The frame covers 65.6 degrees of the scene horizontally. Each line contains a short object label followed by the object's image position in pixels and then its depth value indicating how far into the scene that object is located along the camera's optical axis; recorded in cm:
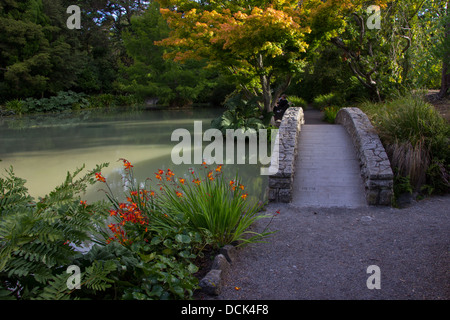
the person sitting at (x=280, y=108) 1331
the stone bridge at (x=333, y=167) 523
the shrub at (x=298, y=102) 1681
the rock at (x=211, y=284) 275
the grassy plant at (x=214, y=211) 347
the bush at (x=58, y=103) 2289
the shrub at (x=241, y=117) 1094
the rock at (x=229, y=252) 332
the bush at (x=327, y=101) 1404
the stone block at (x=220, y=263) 306
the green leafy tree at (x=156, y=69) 2331
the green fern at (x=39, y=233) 182
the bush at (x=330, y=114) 1163
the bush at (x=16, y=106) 2160
